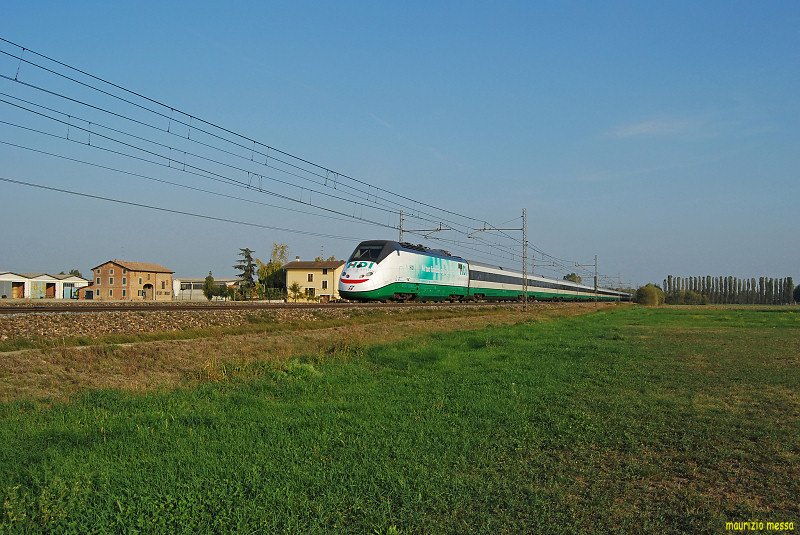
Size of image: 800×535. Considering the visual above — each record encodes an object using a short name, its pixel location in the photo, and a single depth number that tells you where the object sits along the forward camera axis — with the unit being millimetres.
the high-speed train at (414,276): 35219
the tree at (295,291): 76338
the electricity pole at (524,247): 42156
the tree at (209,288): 86306
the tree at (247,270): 94938
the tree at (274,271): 89562
